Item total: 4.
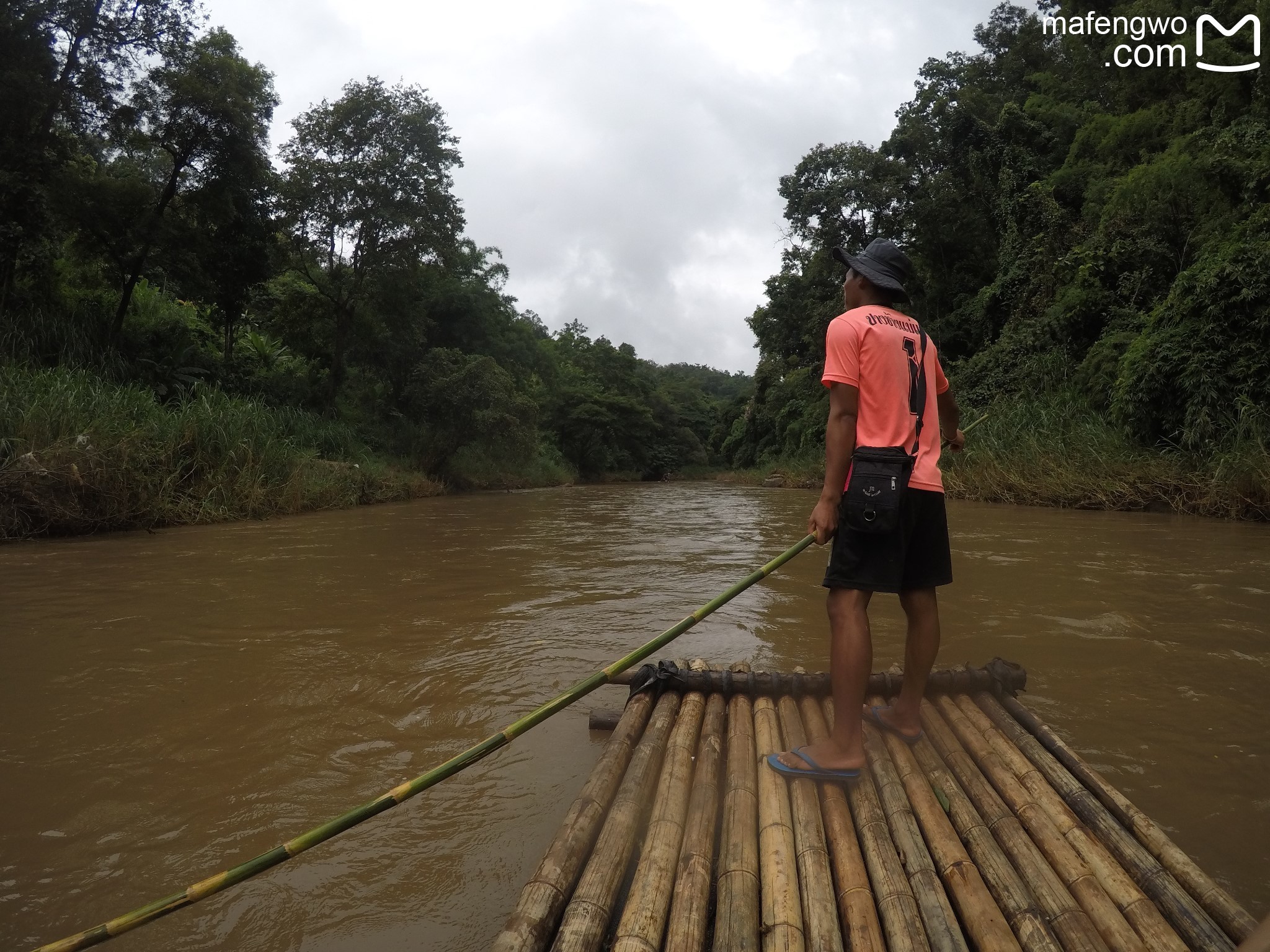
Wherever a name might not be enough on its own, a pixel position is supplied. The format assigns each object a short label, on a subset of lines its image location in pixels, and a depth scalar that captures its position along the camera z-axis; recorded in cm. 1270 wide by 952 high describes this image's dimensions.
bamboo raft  132
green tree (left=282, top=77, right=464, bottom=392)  1636
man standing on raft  196
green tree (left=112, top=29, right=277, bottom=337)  1280
